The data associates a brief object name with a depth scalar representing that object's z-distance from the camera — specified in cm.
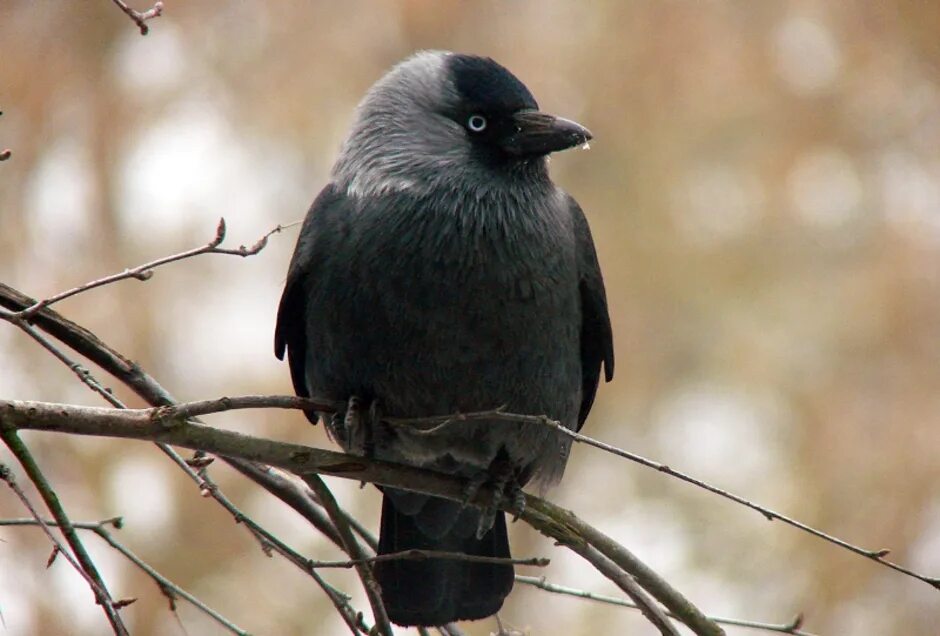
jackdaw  798
